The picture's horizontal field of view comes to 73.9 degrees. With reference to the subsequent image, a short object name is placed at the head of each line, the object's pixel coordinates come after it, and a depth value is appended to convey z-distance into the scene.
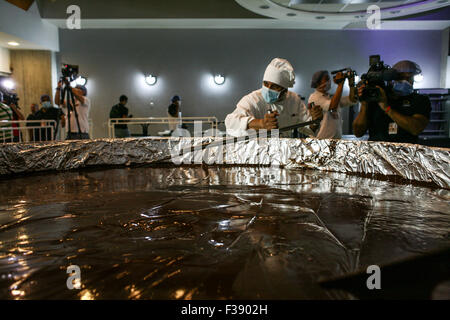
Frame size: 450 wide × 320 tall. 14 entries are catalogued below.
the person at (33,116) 3.34
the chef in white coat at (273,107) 1.66
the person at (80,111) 3.00
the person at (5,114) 2.45
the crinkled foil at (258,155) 1.16
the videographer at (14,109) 3.12
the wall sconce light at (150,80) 5.89
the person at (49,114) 3.09
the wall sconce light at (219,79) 5.96
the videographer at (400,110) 1.54
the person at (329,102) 2.14
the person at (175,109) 4.73
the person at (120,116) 3.98
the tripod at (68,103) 2.51
